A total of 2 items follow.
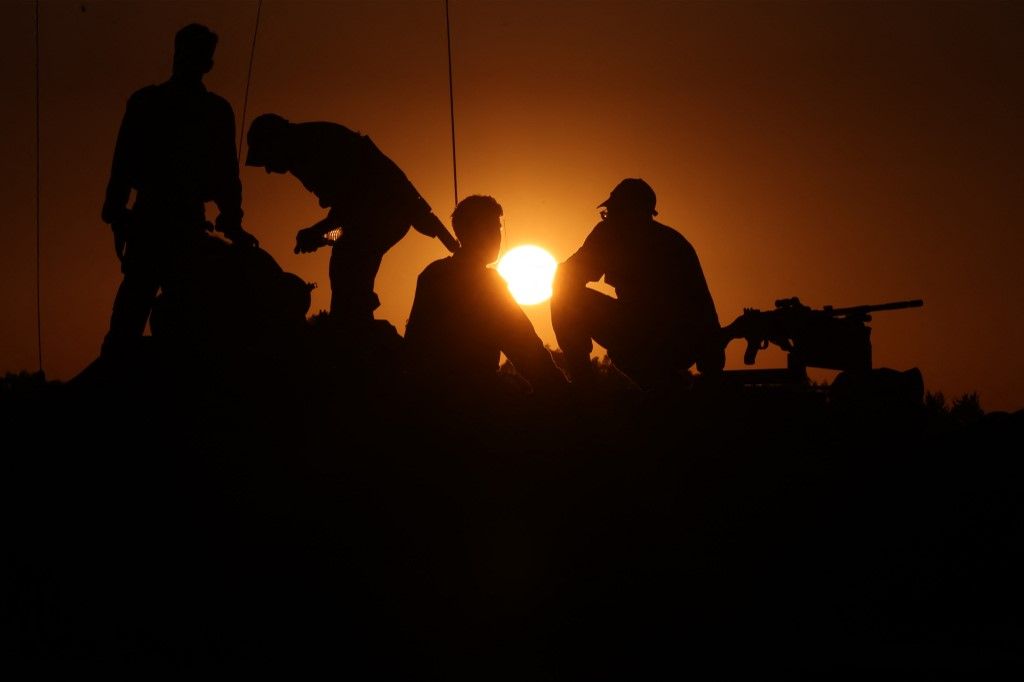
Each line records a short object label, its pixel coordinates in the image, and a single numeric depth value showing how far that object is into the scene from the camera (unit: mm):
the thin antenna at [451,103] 9367
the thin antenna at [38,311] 9227
